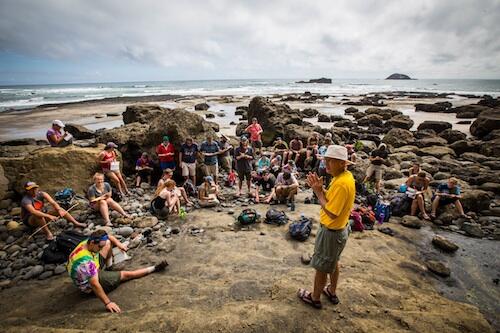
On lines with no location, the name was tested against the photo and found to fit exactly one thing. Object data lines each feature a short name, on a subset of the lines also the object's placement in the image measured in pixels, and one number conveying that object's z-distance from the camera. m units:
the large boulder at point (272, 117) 17.83
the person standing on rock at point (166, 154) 9.59
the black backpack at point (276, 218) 7.19
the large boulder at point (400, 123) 23.83
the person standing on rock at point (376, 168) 9.75
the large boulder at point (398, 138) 18.30
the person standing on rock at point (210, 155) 9.81
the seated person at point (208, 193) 8.56
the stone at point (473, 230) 7.37
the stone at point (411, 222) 7.68
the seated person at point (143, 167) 9.99
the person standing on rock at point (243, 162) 9.38
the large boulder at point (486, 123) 19.19
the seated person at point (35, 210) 6.24
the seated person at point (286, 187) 8.52
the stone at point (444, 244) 6.59
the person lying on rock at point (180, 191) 8.05
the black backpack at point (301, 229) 6.37
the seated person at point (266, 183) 9.93
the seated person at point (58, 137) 8.74
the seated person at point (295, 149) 12.46
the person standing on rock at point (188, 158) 9.57
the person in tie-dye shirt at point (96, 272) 4.27
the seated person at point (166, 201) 7.59
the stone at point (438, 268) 5.59
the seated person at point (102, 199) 7.04
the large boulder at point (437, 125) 22.20
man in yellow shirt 3.49
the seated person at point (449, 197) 8.22
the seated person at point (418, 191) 8.21
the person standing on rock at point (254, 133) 14.02
